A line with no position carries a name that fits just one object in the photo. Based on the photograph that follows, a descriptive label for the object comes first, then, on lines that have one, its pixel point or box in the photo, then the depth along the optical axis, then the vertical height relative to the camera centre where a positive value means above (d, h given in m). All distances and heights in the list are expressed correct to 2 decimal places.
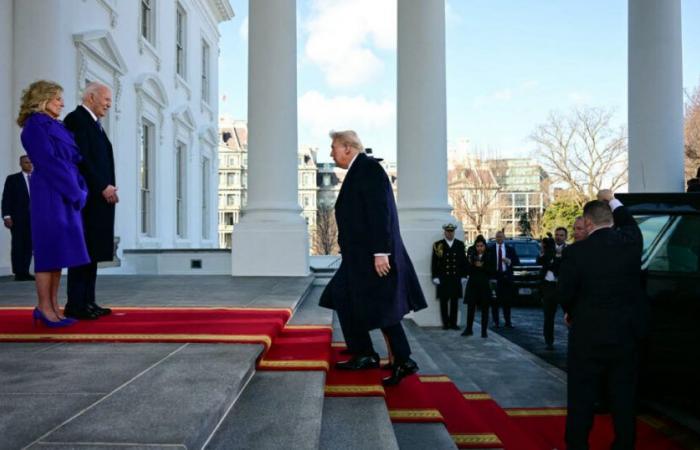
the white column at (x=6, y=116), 10.28 +1.75
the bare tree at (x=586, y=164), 42.88 +3.93
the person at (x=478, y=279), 11.49 -1.17
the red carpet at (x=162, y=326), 4.23 -0.84
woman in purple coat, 4.45 +0.18
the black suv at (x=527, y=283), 17.91 -1.92
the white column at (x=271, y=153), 10.65 +1.16
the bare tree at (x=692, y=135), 32.72 +4.63
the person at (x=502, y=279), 13.20 -1.32
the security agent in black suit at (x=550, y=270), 10.34 -0.95
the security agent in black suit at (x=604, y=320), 4.15 -0.70
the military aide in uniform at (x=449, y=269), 10.82 -0.91
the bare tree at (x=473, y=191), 57.12 +2.61
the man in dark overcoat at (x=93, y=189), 4.86 +0.23
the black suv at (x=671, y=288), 4.90 -0.59
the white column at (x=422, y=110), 11.58 +2.04
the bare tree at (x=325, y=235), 72.50 -2.05
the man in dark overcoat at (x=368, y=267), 4.29 -0.35
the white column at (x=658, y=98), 9.74 +1.92
